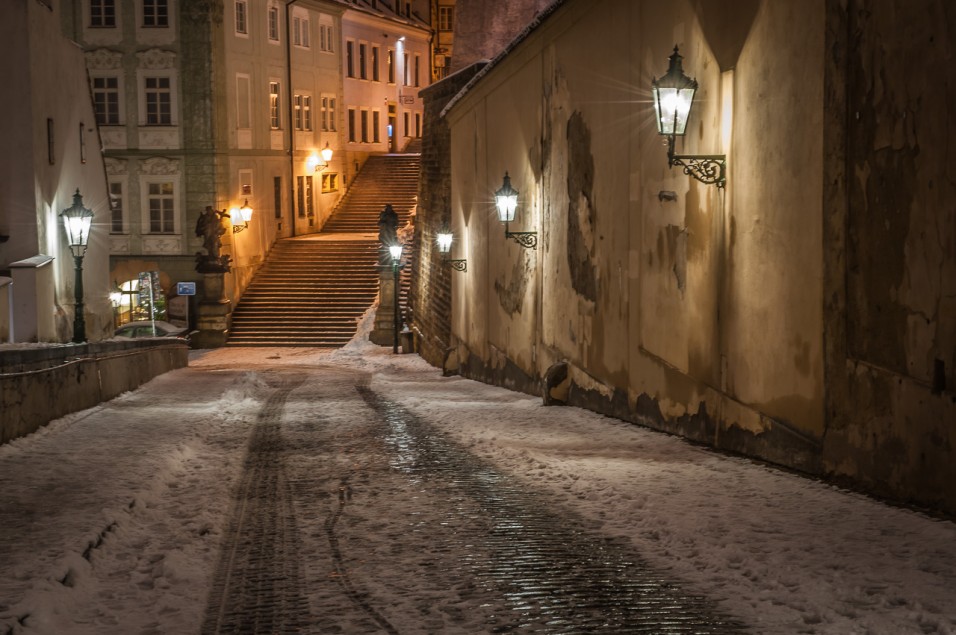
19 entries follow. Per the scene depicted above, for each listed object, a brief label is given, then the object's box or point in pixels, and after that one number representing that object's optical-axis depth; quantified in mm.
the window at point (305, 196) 50719
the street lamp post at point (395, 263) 35250
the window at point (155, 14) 43062
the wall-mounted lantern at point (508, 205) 18609
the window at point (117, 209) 44094
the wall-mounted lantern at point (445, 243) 29031
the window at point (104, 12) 43281
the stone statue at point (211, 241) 40781
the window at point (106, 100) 43875
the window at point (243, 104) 45156
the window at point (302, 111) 49969
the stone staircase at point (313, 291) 40906
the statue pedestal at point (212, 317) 40906
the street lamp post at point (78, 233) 18500
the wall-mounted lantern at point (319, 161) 51312
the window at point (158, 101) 43781
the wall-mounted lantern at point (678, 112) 10133
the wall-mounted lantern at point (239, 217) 43688
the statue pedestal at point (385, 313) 39000
